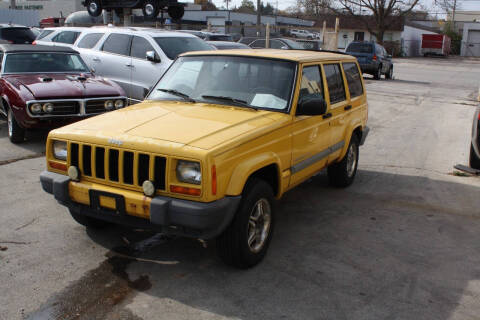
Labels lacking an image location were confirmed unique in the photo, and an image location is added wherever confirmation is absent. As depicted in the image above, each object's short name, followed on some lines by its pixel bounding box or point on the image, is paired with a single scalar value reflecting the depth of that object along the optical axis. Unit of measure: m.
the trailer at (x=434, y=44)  58.06
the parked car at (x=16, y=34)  19.50
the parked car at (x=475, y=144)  7.44
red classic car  8.05
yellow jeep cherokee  3.79
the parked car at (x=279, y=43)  22.36
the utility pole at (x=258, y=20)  32.35
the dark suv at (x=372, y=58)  23.28
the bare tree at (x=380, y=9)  48.38
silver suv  10.72
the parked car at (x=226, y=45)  16.09
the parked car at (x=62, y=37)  12.77
